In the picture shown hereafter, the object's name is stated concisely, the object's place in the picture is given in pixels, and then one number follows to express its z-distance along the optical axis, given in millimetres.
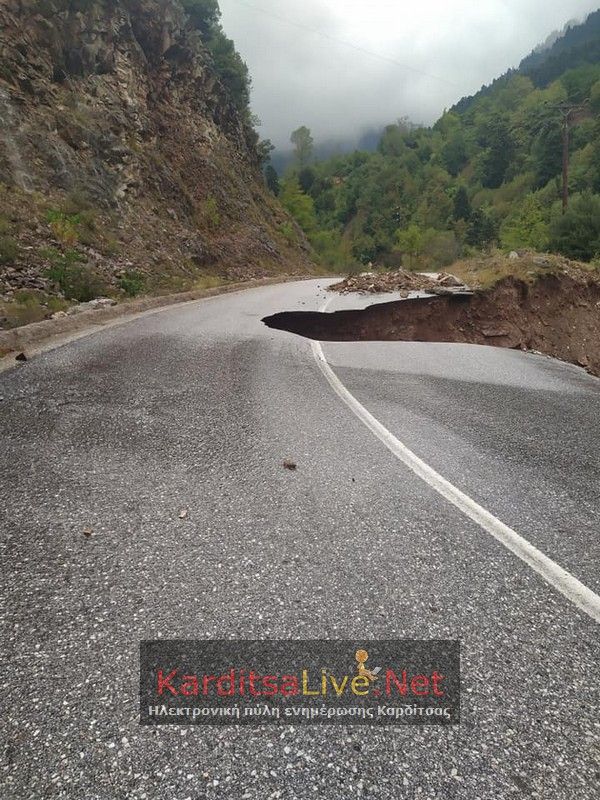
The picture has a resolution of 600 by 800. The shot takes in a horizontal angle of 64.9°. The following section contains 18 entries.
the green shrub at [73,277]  11773
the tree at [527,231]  43056
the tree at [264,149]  46388
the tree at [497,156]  112062
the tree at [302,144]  118875
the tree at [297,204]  58938
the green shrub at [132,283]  14352
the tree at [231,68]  42553
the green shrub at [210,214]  28047
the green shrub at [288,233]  42150
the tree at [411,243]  64900
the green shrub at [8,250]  11102
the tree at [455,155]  137625
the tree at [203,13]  38562
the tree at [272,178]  68838
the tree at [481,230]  78462
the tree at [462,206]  99938
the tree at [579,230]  29109
